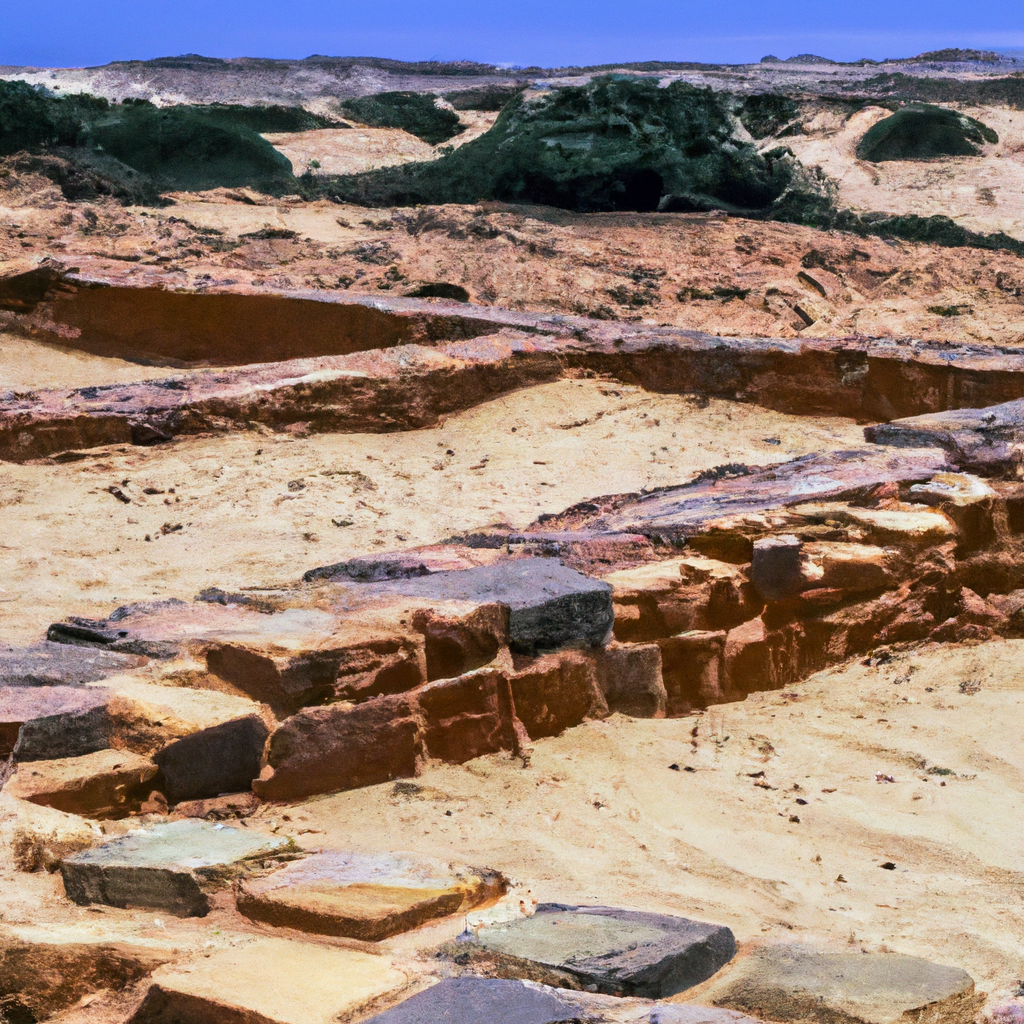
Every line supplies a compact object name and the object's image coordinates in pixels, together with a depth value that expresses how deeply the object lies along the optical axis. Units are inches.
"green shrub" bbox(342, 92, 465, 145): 810.8
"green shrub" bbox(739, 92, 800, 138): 713.0
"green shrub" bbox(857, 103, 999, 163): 654.5
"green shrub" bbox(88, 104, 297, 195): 617.6
